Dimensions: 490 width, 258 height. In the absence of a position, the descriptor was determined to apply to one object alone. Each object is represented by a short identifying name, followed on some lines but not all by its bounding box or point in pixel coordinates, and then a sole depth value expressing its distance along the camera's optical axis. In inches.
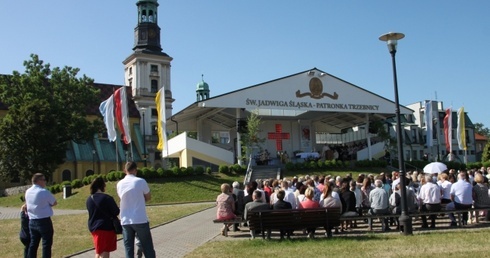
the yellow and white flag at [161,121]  1232.8
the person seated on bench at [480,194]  571.2
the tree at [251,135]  1475.1
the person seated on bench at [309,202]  510.7
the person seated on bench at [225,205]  546.9
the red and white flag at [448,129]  1534.2
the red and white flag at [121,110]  1262.3
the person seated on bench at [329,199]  509.0
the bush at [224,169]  1406.3
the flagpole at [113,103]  1280.8
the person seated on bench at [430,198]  547.8
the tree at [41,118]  1882.4
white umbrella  821.4
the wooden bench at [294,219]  478.0
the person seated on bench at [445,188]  578.1
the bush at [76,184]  1408.7
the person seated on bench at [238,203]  593.0
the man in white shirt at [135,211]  323.9
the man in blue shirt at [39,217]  367.9
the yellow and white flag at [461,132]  1590.8
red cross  1759.4
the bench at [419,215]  526.3
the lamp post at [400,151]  491.5
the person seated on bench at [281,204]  514.6
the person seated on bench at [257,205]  506.0
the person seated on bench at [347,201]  552.1
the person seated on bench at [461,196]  554.3
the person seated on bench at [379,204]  540.7
